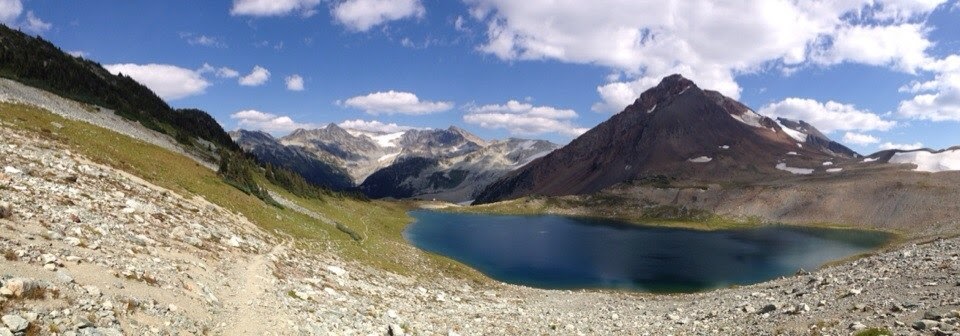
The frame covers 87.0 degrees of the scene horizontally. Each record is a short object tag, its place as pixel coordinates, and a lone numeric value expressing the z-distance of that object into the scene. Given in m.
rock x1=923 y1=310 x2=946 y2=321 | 21.05
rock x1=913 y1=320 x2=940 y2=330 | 20.05
